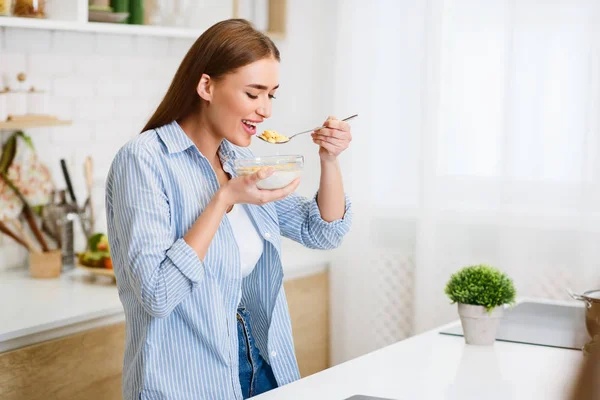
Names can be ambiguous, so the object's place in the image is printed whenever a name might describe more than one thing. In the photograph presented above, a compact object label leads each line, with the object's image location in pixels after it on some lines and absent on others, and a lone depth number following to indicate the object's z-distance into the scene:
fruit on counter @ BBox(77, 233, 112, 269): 2.95
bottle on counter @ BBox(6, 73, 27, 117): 2.89
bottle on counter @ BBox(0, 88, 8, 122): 2.85
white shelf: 2.64
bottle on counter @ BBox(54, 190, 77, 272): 3.12
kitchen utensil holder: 2.94
